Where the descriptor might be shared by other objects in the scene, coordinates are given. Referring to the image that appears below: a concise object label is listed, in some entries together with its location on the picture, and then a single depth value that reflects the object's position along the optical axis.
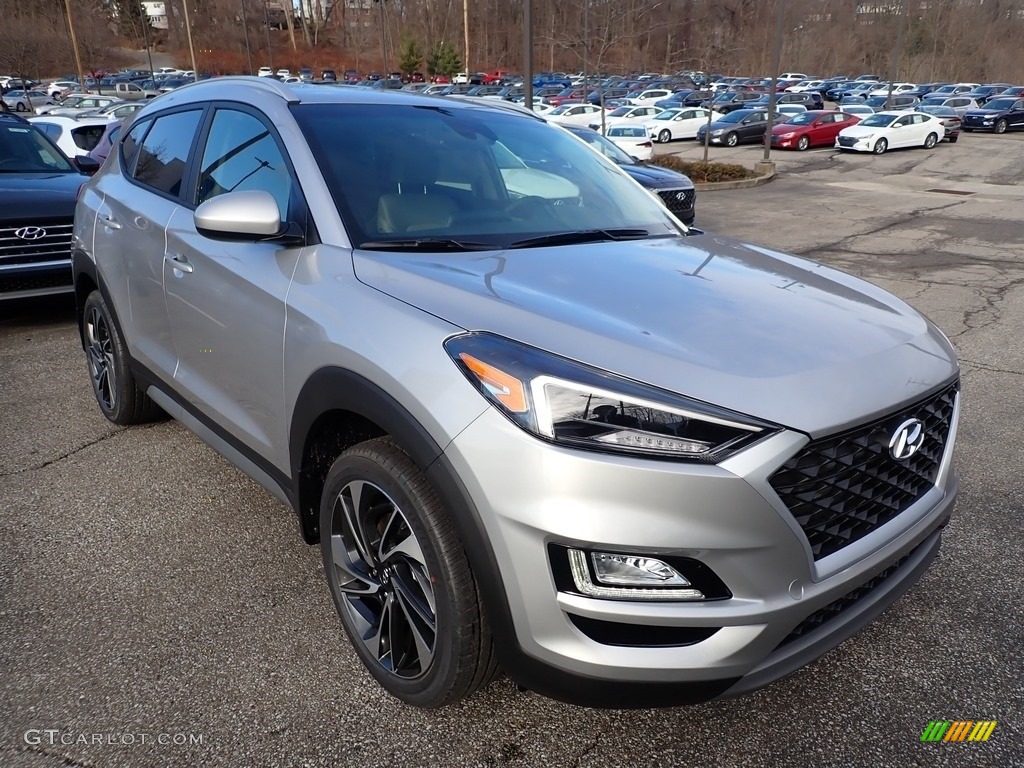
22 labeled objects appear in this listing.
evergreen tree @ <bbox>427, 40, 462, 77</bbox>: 69.81
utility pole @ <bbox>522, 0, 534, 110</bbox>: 14.07
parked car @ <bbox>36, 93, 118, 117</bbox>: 33.09
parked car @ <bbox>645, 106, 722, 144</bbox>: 31.25
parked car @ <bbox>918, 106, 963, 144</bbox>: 31.00
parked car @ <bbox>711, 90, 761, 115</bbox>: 41.91
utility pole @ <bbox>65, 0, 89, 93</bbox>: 48.90
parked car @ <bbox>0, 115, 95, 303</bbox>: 6.00
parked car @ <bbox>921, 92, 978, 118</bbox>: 41.30
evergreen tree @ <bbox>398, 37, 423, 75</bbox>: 68.50
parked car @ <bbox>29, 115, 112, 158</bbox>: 11.66
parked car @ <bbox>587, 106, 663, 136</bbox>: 31.72
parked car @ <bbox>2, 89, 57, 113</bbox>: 37.08
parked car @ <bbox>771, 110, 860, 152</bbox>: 28.89
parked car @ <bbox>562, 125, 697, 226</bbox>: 10.17
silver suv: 1.75
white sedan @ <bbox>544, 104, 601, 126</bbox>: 31.78
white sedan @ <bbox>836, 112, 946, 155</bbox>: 27.42
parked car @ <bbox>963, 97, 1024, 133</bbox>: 36.25
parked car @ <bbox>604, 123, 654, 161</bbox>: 18.56
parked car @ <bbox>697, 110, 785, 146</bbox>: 30.16
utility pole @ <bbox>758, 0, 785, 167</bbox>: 21.25
